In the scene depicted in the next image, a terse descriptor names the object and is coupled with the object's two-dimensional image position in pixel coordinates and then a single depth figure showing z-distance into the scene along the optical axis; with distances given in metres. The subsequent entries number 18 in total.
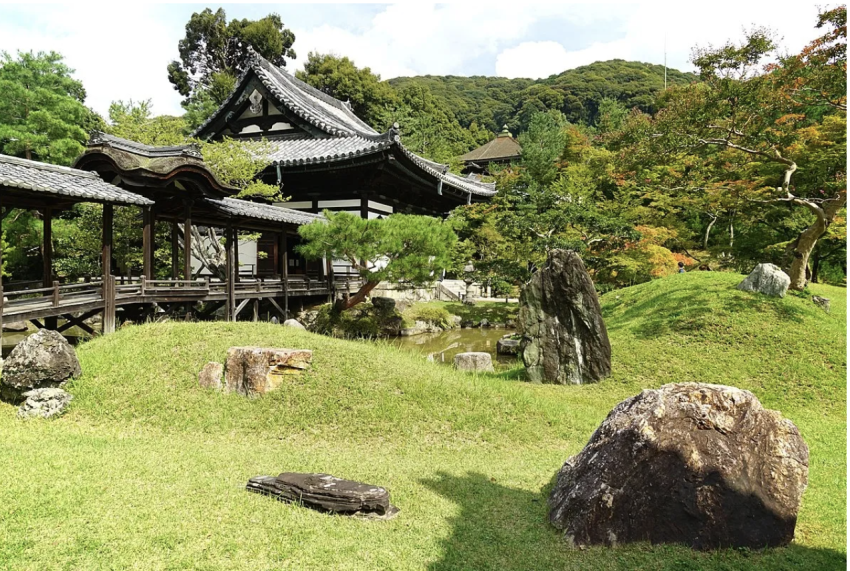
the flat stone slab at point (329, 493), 4.46
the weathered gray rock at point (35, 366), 7.39
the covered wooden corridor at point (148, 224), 9.71
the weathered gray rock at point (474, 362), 11.24
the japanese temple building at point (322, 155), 18.64
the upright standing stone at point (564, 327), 9.98
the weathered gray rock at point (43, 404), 7.07
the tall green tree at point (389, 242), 13.95
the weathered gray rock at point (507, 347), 14.86
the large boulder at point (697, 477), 3.92
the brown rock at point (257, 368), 7.63
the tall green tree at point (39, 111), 20.12
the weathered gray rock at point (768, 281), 11.95
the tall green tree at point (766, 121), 10.56
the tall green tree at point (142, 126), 17.77
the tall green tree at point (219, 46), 43.75
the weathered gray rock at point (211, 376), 7.76
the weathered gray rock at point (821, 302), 11.69
